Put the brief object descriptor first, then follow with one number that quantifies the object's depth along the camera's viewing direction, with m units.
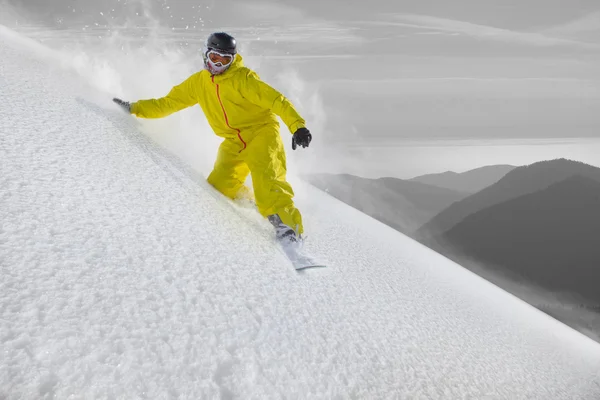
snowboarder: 2.78
